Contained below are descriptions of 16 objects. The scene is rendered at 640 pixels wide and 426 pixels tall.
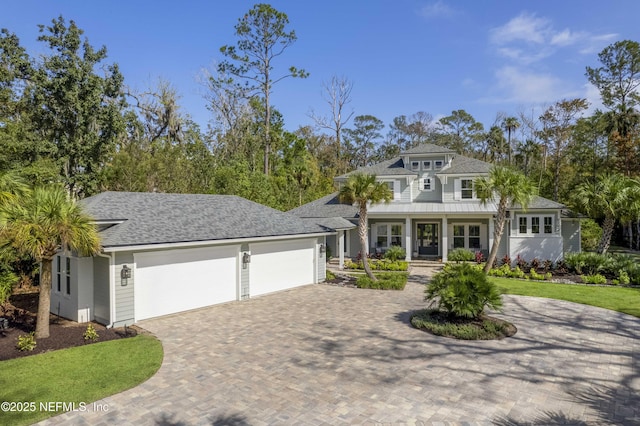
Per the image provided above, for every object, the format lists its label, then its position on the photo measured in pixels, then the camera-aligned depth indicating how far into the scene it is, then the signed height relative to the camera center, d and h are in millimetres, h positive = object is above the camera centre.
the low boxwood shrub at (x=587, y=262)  18875 -2293
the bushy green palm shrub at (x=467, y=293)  10422 -2154
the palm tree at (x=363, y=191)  16219 +1332
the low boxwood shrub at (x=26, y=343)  8667 -2954
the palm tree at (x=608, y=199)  18984 +1065
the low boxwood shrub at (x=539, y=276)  18797 -2963
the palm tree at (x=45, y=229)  8734 -185
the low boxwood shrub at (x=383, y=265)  21202 -2719
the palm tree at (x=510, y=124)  43000 +11393
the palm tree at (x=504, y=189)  15578 +1352
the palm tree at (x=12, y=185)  11099 +1138
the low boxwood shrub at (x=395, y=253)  24047 -2263
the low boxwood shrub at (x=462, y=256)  23516 -2366
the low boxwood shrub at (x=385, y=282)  16516 -2920
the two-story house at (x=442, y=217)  22844 +186
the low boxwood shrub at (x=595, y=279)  17642 -2955
